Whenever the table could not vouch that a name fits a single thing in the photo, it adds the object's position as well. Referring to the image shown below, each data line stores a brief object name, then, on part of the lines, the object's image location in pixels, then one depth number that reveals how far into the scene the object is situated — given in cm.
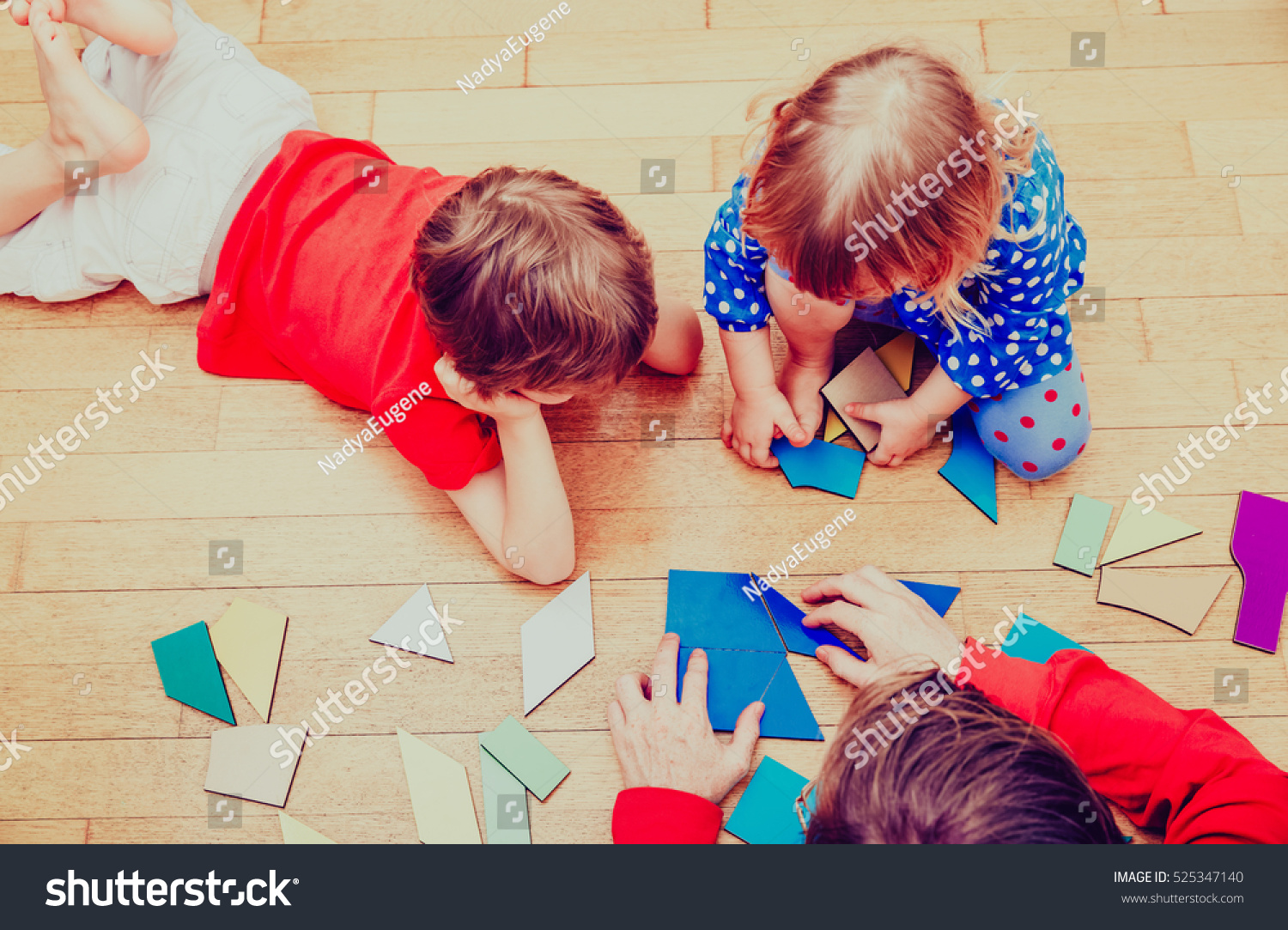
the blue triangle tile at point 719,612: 118
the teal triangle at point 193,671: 118
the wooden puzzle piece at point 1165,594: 117
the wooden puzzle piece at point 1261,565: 116
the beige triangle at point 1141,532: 119
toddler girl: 83
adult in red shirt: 75
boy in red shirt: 96
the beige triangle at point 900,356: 126
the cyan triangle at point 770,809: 110
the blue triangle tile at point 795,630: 117
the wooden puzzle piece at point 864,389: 124
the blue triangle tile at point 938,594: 118
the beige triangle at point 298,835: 112
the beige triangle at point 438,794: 112
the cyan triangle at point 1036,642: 115
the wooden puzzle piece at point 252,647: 118
